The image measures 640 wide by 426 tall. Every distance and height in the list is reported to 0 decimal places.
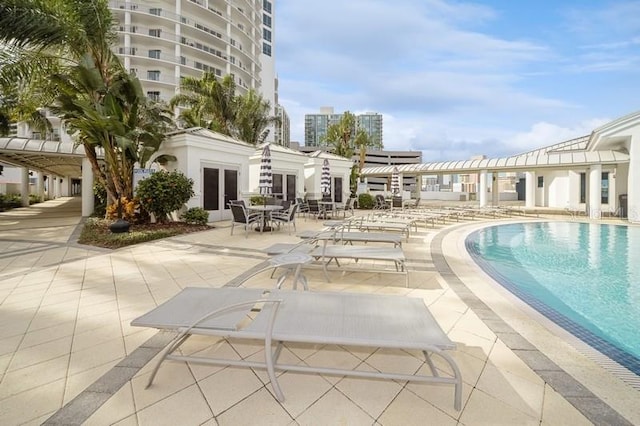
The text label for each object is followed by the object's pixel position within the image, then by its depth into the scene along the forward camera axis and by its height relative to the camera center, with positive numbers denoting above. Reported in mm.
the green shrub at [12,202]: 19395 +162
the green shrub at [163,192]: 9914 +408
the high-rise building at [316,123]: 112681 +30150
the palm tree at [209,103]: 22047 +7266
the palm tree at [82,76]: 7156 +3765
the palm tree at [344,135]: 27938 +6396
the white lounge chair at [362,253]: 4672 -733
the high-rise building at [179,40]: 37656 +21136
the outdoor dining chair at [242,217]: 9328 -349
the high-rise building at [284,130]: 65106 +19183
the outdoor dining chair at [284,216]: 10141 -337
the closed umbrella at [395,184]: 20078 +1400
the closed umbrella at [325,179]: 15680 +1337
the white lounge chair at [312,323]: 2047 -853
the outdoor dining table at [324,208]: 13819 -102
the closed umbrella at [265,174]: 10924 +1108
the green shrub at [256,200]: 14212 +246
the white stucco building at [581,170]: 15281 +2329
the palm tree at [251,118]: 23500 +6756
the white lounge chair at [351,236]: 5945 -594
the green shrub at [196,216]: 10859 -374
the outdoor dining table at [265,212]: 9922 -212
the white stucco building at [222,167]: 11805 +1653
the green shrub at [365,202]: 22047 +270
